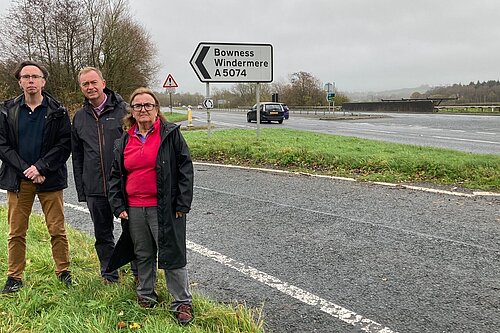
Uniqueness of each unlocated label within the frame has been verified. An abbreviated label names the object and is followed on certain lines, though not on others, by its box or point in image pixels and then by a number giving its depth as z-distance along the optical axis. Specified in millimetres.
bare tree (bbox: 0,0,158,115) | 28875
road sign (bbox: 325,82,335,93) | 37869
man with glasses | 3588
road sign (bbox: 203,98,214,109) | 14133
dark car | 31984
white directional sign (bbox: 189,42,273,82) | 12276
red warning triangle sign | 25062
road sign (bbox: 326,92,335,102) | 38112
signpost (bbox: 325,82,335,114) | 37975
